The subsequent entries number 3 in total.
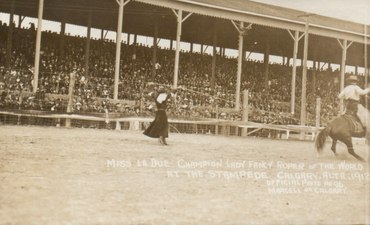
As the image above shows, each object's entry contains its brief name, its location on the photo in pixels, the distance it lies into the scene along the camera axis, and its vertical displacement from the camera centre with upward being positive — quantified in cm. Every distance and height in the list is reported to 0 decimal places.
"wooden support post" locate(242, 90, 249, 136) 1614 +70
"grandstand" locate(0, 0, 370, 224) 1390 +268
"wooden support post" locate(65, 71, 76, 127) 1362 +67
